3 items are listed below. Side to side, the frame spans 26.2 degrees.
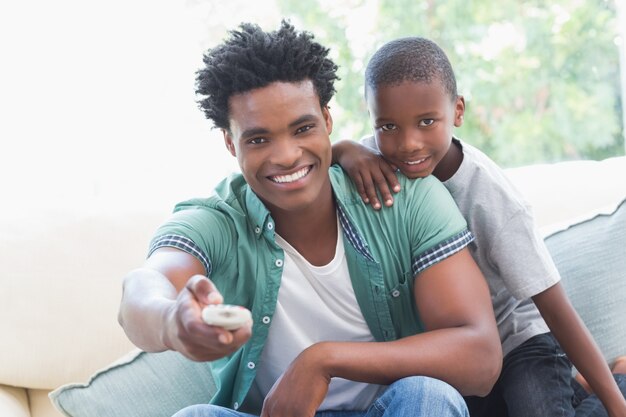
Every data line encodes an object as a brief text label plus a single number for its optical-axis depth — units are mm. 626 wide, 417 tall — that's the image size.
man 1663
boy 1799
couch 1999
